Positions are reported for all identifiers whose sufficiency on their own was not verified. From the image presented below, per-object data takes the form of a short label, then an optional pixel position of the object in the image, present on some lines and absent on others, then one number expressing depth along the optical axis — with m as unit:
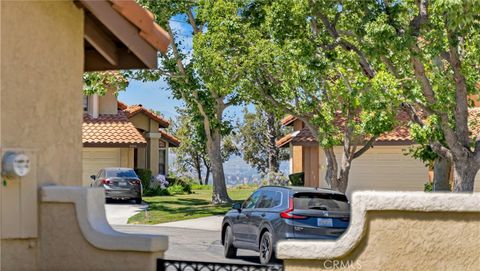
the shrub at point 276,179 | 48.81
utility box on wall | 9.42
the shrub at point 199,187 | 59.45
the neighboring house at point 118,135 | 46.16
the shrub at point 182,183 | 52.56
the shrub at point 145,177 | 48.66
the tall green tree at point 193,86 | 38.53
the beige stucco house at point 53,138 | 9.48
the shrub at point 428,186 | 36.55
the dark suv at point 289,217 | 18.45
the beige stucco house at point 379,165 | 41.28
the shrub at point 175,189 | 50.26
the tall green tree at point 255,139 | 71.50
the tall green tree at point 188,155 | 70.81
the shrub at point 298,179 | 43.91
